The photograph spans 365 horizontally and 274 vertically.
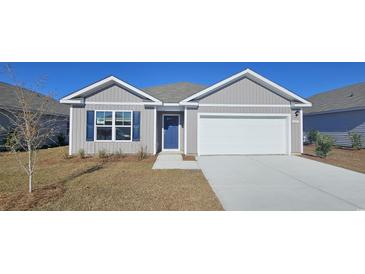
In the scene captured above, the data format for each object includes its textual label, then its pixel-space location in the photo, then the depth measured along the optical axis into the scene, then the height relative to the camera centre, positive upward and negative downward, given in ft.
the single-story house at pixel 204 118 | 36.70 +3.90
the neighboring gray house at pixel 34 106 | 44.88 +7.83
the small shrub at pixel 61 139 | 55.77 -0.19
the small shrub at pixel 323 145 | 34.73 -0.86
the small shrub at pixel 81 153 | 34.61 -2.46
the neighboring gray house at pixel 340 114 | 50.49 +7.15
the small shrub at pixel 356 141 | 47.67 -0.19
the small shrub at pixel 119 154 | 35.70 -2.70
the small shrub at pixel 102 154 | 34.94 -2.65
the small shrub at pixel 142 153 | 34.70 -2.53
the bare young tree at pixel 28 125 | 16.30 +1.08
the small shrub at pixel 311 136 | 56.33 +1.09
